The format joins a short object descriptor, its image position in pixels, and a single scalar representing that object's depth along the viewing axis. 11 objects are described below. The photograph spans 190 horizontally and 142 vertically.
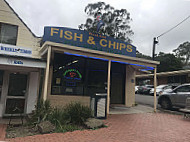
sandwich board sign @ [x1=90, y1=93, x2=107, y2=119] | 6.58
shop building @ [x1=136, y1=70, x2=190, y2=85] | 20.02
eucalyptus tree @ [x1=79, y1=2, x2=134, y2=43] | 22.23
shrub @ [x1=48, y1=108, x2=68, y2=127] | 5.36
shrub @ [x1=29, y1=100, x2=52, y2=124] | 5.29
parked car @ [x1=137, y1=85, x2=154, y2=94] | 20.12
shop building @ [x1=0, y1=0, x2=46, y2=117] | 7.03
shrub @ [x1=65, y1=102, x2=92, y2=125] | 5.78
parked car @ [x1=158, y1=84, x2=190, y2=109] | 8.59
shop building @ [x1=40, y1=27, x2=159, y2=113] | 7.10
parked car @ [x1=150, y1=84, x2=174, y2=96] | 16.15
